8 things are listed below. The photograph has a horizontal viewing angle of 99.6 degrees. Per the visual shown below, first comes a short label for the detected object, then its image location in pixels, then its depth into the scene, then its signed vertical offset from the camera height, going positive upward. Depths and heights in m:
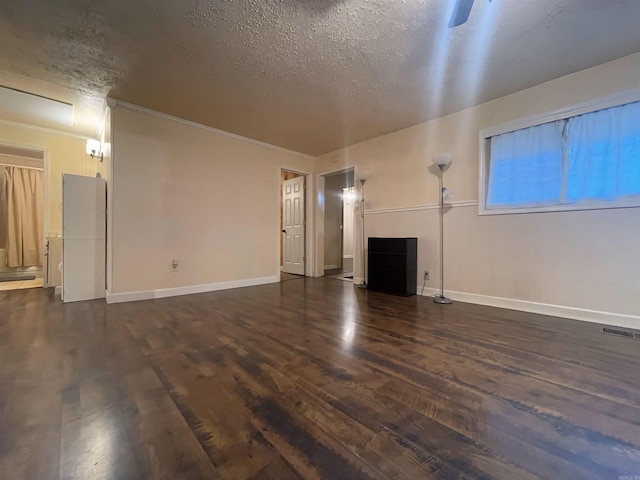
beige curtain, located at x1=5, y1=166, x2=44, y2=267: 5.37 +0.41
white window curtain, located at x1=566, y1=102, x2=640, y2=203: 2.45 +0.80
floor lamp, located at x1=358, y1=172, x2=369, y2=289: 4.57 +0.36
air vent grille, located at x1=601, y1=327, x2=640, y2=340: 2.25 -0.81
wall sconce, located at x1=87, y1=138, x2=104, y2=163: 4.16 +1.38
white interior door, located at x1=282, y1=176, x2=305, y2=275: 5.85 +0.28
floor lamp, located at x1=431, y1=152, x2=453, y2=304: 3.50 +0.59
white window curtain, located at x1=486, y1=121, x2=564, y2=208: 2.88 +0.80
